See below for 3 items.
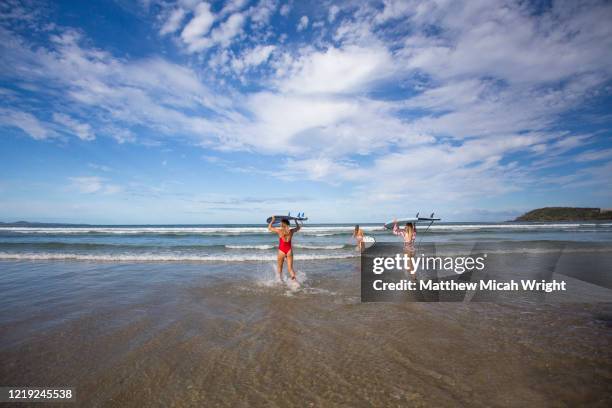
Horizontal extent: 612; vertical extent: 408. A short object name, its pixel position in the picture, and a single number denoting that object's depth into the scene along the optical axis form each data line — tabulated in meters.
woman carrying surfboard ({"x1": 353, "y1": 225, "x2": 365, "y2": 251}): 14.04
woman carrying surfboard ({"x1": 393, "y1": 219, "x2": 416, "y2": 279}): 11.21
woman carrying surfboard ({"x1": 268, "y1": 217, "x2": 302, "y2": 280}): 10.14
